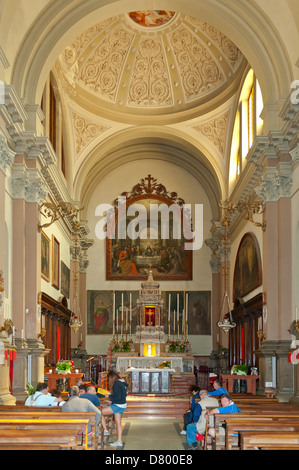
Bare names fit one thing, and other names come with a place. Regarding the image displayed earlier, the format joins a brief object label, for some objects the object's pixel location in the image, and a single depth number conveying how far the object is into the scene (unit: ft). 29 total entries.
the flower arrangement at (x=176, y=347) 85.56
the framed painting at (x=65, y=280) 81.05
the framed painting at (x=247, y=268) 67.05
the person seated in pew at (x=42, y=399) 38.73
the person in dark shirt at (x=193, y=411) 39.83
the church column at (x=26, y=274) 51.83
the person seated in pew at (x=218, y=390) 42.26
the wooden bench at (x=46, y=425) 26.84
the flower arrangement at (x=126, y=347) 84.84
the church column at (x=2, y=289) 44.70
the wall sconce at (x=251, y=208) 56.77
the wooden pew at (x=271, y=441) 24.50
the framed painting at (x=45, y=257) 65.10
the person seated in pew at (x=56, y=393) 39.78
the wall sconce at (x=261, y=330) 55.10
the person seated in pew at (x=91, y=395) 38.75
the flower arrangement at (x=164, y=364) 73.46
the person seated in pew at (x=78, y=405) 34.60
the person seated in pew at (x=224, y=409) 33.58
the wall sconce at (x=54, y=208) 58.00
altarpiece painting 96.73
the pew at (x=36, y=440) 23.20
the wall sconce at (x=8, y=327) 45.07
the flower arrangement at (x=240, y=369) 59.72
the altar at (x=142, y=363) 77.41
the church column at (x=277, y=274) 52.42
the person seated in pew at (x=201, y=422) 36.11
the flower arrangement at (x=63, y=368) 61.86
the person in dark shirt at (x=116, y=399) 39.27
